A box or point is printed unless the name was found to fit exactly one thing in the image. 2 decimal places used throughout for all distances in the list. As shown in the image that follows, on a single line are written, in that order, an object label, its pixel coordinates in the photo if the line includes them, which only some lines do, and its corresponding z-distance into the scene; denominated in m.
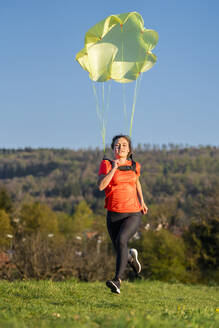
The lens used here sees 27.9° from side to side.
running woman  6.91
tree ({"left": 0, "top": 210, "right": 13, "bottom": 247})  36.66
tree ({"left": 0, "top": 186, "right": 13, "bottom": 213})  62.34
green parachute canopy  8.83
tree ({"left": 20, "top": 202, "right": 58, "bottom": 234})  65.56
